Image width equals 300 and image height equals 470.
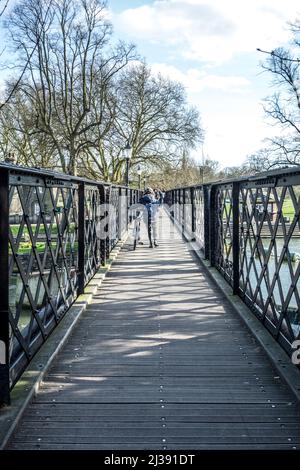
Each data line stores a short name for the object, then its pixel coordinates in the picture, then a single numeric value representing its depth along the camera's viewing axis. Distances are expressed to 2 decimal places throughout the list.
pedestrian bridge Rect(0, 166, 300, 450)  3.05
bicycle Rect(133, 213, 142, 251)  11.73
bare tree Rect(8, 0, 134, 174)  26.27
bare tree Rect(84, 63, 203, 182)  38.14
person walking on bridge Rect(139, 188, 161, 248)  11.87
